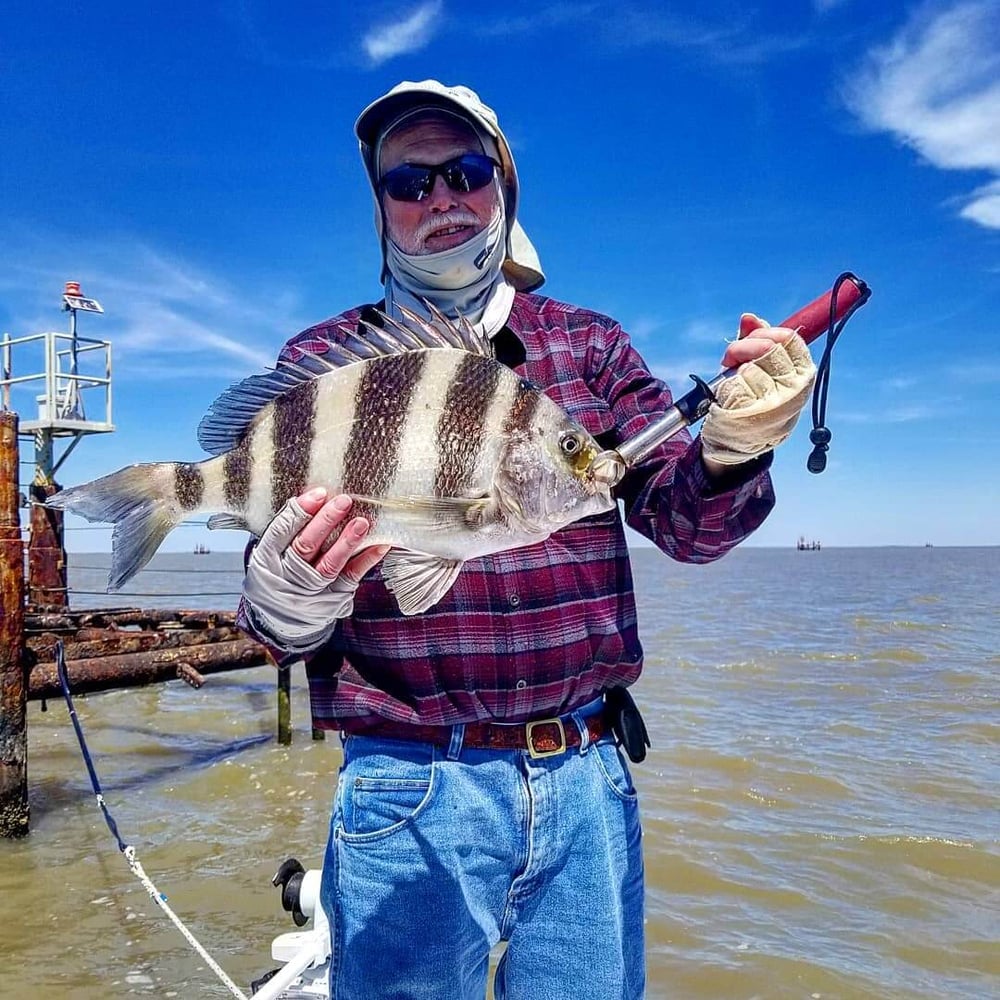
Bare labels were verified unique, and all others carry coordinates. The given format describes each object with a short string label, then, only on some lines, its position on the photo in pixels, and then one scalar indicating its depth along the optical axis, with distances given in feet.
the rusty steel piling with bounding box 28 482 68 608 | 45.80
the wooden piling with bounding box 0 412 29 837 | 19.13
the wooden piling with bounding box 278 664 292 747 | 27.94
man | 6.31
